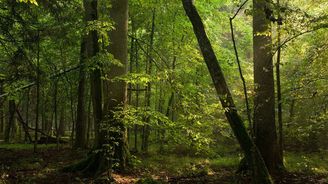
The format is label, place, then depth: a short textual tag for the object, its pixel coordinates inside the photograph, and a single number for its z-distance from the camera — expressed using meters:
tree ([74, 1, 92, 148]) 16.94
